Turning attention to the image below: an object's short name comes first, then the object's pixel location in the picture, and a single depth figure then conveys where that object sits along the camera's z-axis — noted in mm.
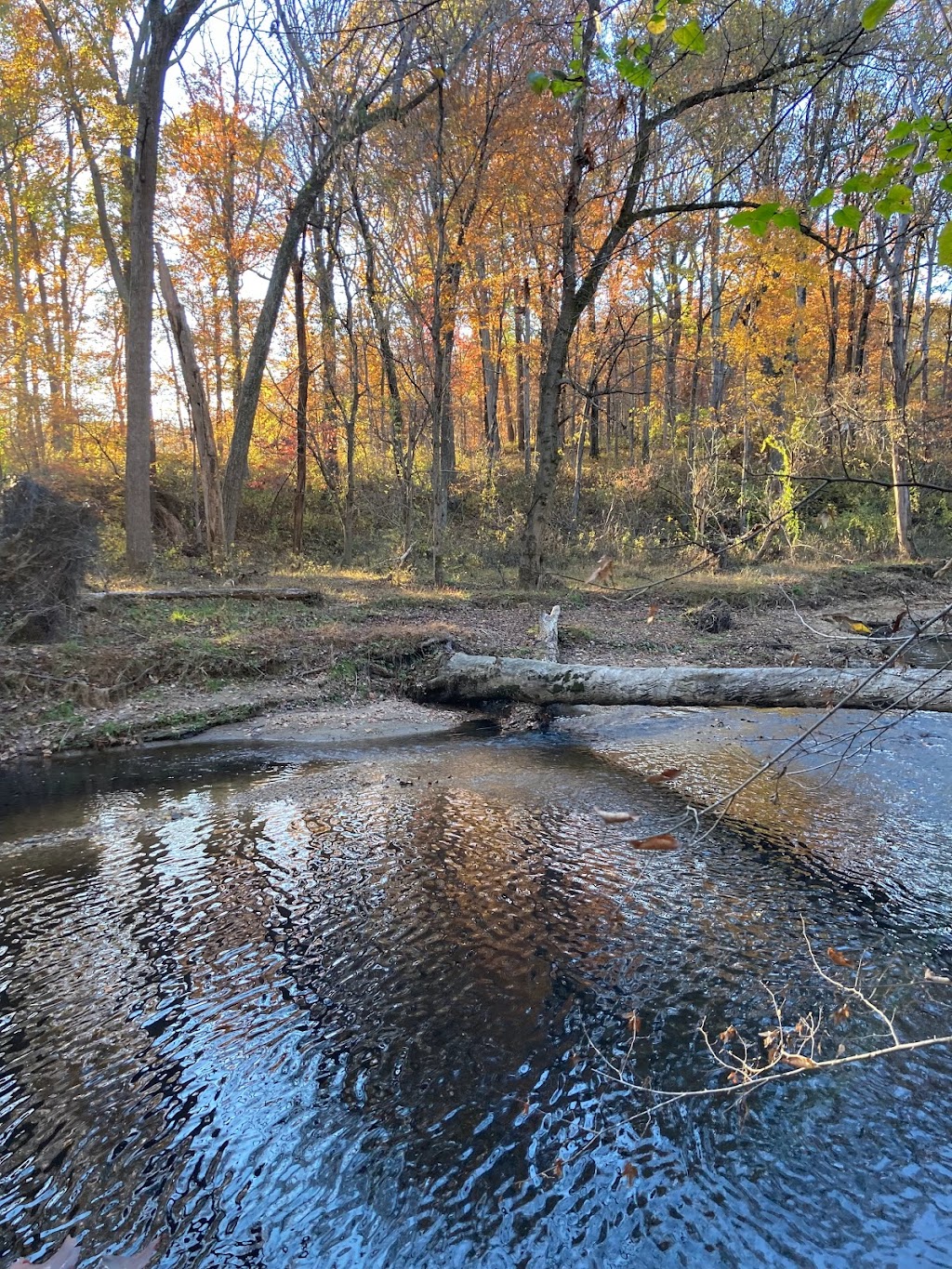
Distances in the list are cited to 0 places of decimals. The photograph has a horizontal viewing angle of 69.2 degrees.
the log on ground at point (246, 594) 12117
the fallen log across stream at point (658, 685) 6359
